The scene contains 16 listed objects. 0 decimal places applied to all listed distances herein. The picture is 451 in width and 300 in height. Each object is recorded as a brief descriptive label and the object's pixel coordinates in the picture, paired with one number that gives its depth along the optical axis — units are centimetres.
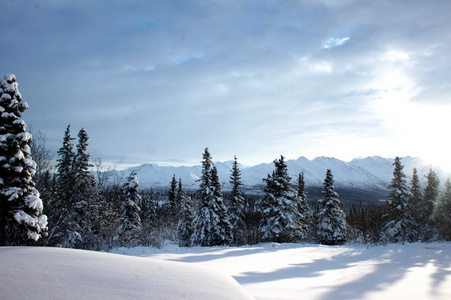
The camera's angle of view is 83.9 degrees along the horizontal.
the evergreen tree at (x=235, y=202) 3400
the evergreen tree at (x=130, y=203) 3060
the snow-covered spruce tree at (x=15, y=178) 1132
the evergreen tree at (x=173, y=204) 5159
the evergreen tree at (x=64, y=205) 1422
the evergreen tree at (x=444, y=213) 2178
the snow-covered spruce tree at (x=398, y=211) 2811
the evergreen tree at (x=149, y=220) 2152
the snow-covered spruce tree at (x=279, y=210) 2678
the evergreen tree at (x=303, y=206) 3819
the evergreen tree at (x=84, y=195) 2439
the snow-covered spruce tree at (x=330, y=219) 3117
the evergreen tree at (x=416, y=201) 2906
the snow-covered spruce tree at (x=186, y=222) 3672
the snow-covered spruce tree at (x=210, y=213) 2877
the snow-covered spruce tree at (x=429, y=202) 2738
